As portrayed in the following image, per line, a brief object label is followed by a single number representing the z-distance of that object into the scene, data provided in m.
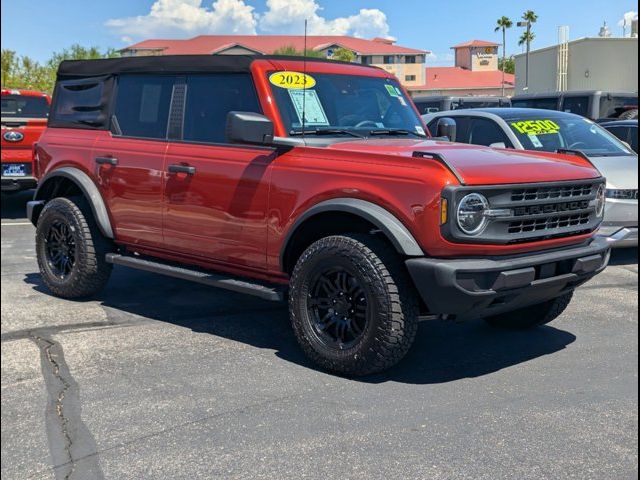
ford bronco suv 4.15
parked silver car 7.64
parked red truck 9.32
